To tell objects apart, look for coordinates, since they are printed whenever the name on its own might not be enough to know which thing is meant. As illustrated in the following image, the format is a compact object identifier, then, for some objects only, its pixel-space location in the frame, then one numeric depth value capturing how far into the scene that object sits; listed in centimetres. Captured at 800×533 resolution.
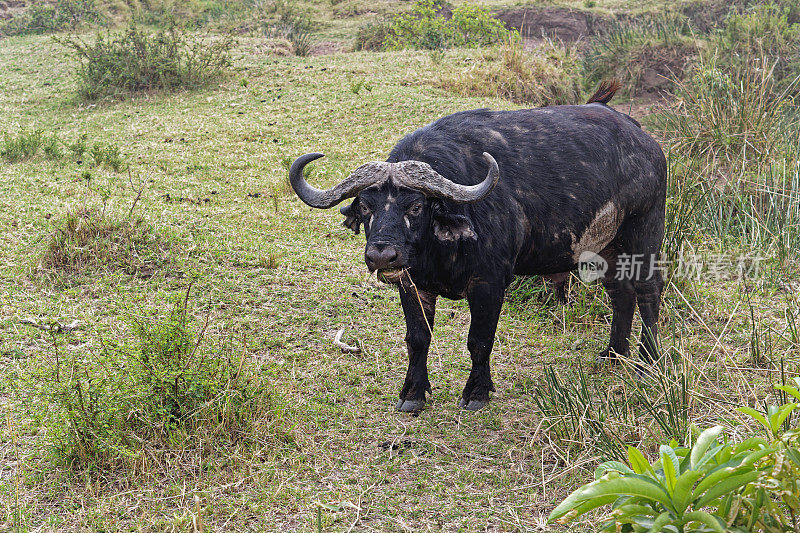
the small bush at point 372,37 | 3375
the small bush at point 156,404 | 763
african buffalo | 848
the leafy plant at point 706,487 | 407
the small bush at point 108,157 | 1695
